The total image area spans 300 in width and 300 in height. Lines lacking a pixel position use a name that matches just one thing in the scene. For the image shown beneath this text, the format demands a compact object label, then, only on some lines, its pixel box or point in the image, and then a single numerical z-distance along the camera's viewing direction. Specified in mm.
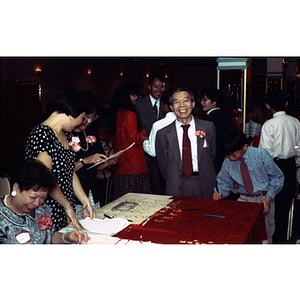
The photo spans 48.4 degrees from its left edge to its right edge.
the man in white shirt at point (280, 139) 2787
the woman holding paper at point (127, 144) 2887
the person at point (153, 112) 2771
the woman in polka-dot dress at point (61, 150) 2096
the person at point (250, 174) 2656
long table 1891
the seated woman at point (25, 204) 1803
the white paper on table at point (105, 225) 1917
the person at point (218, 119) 2789
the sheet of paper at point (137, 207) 2158
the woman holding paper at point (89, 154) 2703
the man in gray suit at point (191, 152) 2809
